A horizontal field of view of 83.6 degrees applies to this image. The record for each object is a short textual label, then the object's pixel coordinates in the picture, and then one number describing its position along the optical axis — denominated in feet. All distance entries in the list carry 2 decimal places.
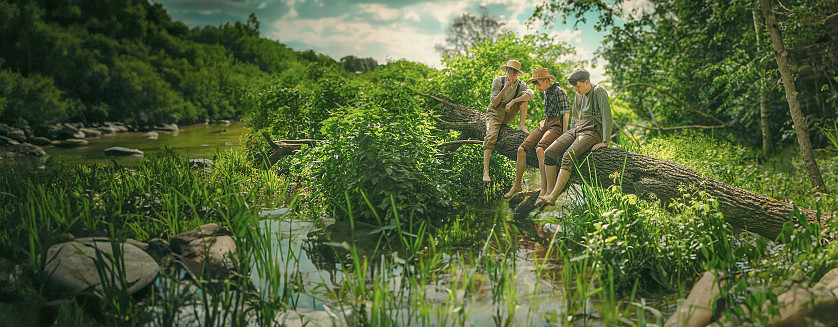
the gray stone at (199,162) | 32.99
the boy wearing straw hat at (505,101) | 21.38
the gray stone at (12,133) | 51.01
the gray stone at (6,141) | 47.88
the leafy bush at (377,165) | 18.94
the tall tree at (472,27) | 106.42
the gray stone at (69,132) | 56.96
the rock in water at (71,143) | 51.98
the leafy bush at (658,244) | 12.94
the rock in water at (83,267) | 11.27
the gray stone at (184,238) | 14.89
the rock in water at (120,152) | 45.19
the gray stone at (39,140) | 51.77
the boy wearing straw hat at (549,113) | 19.83
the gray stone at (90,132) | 63.98
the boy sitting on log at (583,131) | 18.25
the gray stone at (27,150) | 43.05
